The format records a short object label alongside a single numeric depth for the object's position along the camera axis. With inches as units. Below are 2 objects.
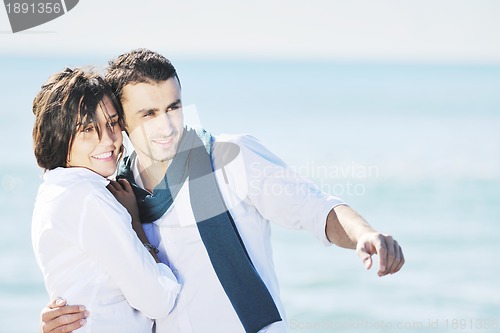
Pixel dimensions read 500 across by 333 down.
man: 187.9
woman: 179.0
